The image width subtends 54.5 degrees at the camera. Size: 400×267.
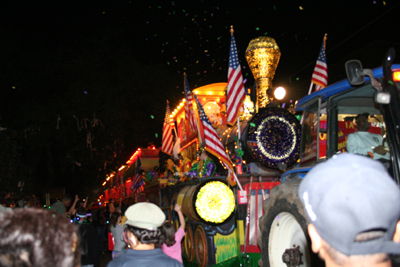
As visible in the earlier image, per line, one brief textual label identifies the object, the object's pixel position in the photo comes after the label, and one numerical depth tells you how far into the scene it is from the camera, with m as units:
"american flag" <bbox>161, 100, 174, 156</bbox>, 16.50
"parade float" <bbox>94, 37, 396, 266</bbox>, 5.59
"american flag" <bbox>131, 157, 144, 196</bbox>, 19.61
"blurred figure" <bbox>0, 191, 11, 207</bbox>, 8.88
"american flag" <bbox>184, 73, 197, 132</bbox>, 12.43
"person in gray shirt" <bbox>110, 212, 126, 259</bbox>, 8.15
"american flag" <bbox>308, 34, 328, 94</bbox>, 10.60
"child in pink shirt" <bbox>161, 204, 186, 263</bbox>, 6.07
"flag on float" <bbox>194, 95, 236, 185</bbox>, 9.47
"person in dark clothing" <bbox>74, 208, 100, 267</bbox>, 6.41
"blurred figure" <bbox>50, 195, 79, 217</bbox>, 8.44
